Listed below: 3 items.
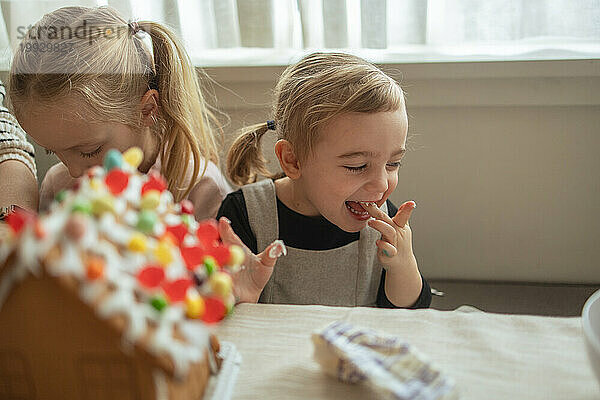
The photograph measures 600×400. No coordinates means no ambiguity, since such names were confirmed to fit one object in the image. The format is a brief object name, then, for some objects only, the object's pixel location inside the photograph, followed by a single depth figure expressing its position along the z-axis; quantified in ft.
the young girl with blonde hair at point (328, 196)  3.28
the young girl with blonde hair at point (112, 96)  3.58
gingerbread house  1.48
